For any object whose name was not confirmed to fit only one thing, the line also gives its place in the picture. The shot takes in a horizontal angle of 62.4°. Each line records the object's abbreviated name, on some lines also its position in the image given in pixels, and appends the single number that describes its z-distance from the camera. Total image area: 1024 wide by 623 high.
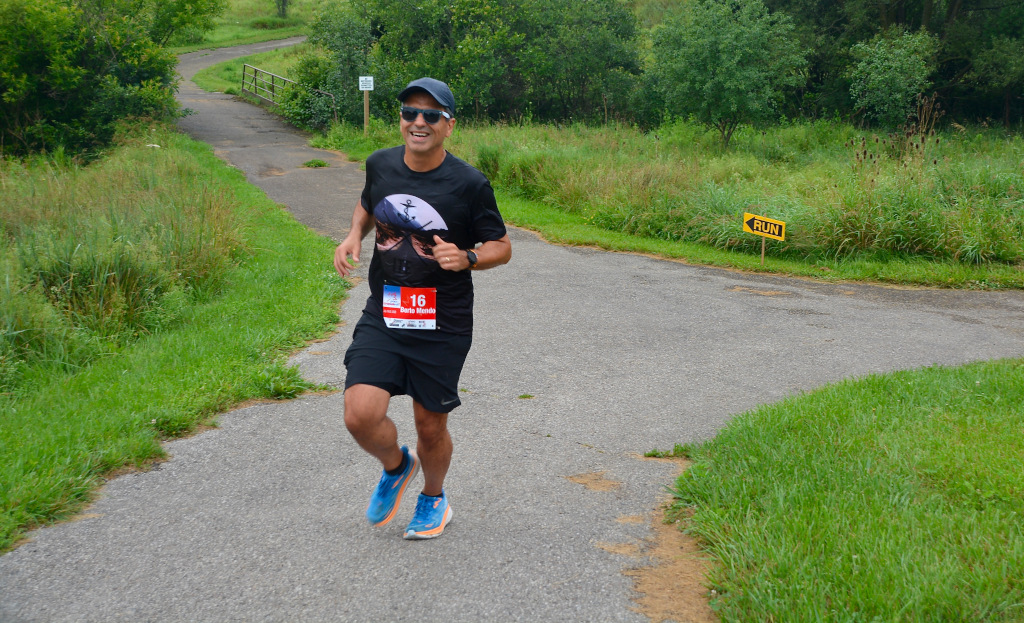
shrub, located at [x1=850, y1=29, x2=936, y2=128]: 25.41
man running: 3.77
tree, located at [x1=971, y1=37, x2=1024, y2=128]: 28.52
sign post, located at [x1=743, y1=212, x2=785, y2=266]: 11.05
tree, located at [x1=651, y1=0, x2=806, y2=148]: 22.69
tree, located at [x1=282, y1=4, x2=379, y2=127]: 28.02
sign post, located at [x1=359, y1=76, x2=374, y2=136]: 23.75
